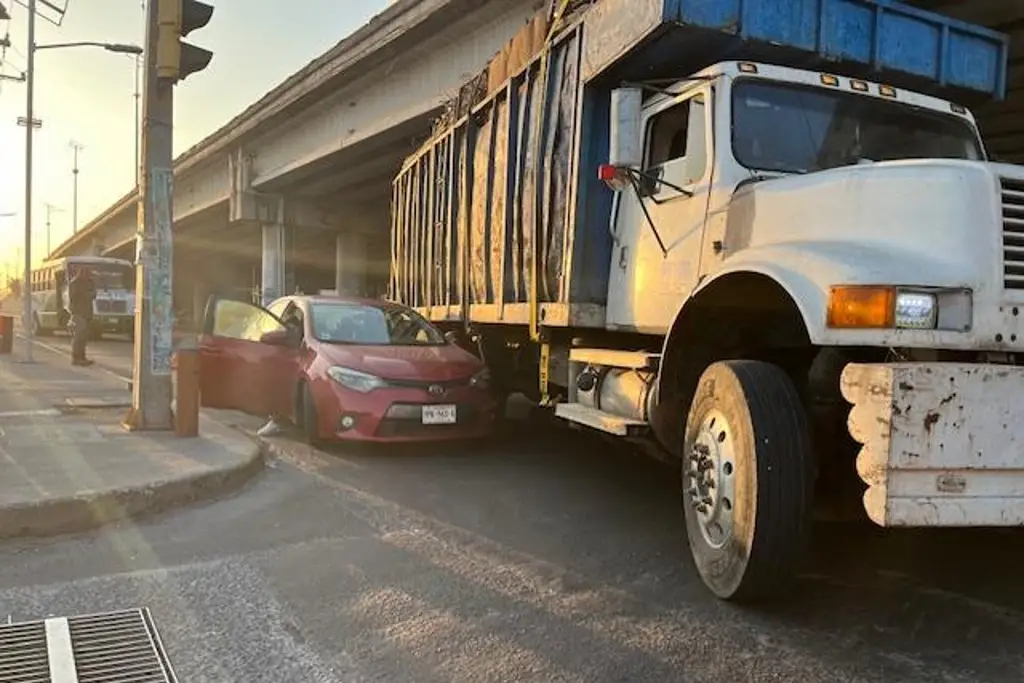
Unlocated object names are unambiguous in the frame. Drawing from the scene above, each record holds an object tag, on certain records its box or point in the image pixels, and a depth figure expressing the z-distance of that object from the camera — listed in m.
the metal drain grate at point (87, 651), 3.40
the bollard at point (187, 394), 7.80
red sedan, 7.86
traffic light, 7.85
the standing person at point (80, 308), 16.36
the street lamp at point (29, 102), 19.20
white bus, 28.20
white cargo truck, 3.41
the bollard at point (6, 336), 19.92
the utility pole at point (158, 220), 8.00
